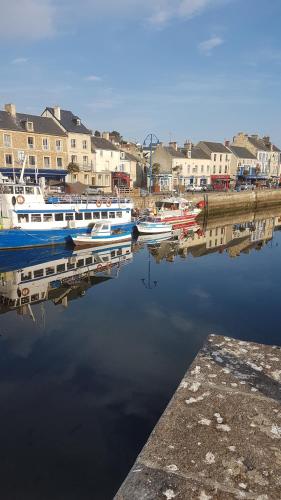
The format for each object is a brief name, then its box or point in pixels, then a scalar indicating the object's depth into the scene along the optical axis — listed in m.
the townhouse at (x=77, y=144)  48.19
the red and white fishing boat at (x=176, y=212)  37.16
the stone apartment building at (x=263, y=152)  82.19
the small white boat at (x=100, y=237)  27.48
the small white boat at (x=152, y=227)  33.25
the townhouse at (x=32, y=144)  41.78
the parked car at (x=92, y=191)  40.38
